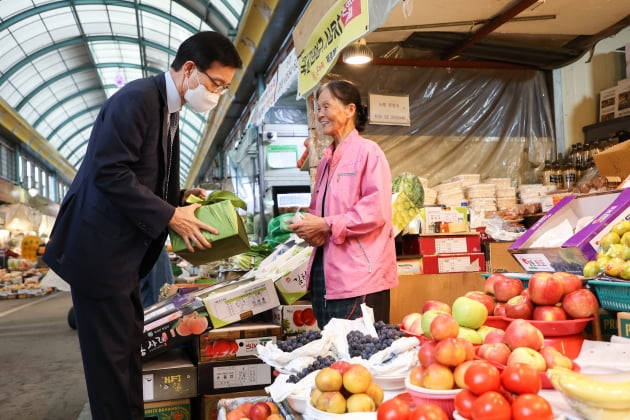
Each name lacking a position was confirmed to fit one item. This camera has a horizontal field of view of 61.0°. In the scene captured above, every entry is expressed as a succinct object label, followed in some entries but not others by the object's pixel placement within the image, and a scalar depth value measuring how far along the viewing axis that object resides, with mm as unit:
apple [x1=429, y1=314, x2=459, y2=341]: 1337
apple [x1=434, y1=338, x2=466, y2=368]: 1240
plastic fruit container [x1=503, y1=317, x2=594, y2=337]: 1547
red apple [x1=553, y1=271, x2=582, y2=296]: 1635
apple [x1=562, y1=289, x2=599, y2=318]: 1551
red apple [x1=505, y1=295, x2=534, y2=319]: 1653
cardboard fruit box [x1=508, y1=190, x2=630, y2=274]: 1939
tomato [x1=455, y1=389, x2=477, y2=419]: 1103
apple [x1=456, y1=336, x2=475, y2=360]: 1271
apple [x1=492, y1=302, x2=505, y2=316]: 1749
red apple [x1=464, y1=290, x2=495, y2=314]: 1760
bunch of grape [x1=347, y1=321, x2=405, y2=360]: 1612
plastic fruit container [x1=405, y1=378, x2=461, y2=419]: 1212
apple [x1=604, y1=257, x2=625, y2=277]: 1602
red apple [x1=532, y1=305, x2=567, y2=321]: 1572
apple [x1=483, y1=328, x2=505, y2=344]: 1456
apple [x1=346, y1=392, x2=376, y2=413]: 1336
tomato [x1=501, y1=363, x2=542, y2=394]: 1090
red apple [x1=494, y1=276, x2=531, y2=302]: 1806
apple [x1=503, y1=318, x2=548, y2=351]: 1336
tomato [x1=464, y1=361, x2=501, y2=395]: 1095
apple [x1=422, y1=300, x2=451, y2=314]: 1707
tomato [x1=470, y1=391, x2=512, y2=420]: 1028
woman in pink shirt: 2395
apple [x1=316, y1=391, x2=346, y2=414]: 1334
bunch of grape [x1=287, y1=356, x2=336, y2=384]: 1628
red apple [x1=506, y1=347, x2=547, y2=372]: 1254
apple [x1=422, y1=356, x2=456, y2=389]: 1228
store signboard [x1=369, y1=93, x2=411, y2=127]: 5117
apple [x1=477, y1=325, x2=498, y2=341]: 1564
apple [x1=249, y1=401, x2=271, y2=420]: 1635
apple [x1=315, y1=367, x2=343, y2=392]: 1378
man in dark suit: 1921
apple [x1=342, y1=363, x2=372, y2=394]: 1376
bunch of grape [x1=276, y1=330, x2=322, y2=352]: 1830
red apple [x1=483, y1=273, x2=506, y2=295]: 1883
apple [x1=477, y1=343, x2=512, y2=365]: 1314
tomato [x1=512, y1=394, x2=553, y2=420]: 1021
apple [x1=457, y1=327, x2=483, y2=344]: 1527
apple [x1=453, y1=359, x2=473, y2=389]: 1197
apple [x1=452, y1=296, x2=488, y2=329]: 1580
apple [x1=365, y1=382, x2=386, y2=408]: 1406
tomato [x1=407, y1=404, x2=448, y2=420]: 1138
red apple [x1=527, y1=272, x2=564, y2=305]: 1606
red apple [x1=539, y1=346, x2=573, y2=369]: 1295
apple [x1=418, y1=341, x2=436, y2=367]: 1307
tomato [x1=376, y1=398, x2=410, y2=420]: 1189
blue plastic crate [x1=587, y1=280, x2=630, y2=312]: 1562
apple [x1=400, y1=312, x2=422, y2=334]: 1821
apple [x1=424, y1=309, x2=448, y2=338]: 1560
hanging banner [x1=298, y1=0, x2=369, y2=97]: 2965
